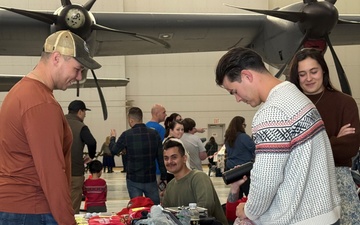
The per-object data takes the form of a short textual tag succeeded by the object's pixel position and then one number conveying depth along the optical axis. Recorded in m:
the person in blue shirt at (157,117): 7.51
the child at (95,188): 7.06
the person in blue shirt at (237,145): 6.98
